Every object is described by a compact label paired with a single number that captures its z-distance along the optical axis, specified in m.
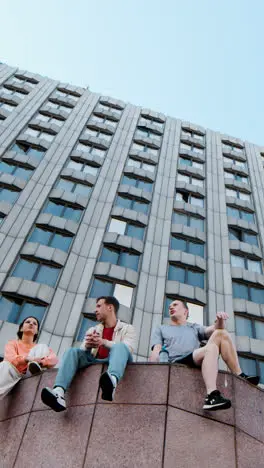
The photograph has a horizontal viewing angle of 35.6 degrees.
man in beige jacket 5.38
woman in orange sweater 6.93
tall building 17.08
